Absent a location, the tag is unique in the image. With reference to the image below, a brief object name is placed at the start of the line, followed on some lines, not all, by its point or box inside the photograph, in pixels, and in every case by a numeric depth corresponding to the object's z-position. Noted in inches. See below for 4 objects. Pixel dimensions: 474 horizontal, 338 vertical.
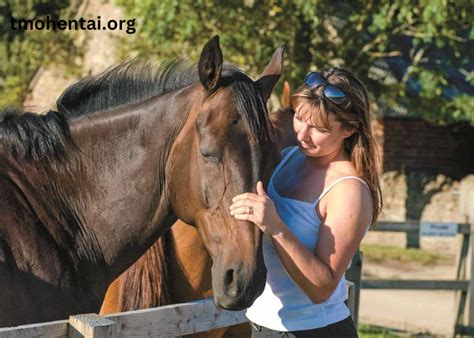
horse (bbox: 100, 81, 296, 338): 282.4
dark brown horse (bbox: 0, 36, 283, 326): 225.8
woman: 193.5
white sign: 623.7
